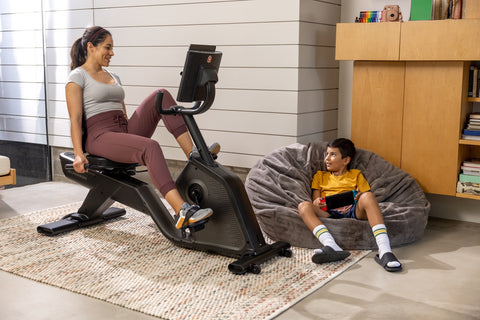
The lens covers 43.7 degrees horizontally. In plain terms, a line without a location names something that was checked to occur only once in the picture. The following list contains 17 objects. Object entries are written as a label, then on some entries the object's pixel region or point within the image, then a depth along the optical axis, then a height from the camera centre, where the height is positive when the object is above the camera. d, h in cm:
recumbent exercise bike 311 -68
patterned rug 262 -100
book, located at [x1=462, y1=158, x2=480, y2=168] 375 -54
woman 349 -25
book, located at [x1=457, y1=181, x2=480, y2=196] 372 -68
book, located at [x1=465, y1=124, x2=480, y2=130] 372 -30
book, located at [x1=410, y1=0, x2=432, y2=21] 377 +42
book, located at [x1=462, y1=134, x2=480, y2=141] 370 -37
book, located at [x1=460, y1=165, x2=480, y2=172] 374 -57
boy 313 -74
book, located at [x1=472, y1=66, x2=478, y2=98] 374 -4
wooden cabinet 365 -11
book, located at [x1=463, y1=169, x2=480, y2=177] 374 -59
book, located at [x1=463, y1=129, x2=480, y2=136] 370 -34
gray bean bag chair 336 -74
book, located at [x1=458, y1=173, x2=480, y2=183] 373 -63
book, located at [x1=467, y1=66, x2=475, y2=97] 378 -3
